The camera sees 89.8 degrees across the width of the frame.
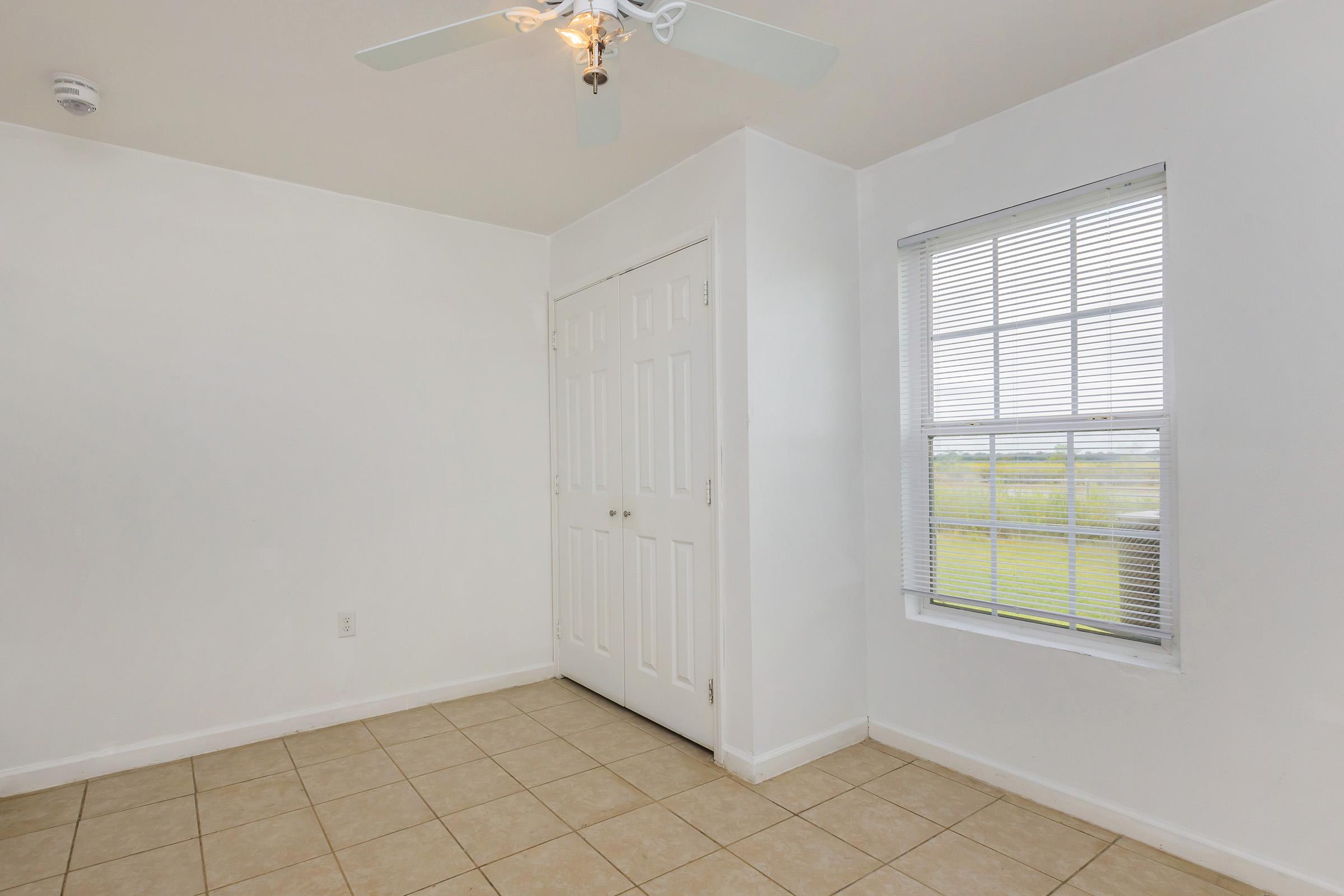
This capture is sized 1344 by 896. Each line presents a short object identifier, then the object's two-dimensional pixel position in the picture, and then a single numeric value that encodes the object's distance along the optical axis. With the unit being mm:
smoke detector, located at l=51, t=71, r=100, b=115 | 2164
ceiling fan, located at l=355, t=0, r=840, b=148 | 1408
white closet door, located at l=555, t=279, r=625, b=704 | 3307
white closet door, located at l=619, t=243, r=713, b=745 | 2781
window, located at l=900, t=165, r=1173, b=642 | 2148
